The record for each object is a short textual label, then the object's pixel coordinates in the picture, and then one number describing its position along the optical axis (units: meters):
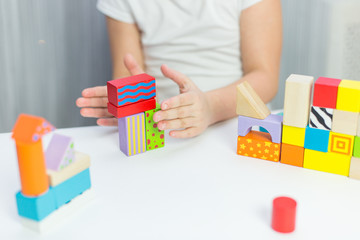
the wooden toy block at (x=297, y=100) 0.70
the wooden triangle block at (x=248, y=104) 0.76
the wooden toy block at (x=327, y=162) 0.70
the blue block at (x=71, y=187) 0.58
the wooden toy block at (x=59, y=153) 0.58
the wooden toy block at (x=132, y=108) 0.76
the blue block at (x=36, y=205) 0.56
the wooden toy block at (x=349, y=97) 0.66
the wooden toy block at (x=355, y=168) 0.69
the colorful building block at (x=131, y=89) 0.74
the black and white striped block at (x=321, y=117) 0.69
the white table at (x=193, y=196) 0.57
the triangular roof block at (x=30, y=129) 0.52
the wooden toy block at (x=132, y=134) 0.77
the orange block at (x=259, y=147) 0.76
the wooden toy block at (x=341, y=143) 0.69
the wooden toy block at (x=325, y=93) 0.68
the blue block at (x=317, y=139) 0.71
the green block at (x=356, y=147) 0.68
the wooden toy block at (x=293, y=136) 0.73
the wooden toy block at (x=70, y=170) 0.57
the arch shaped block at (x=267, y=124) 0.75
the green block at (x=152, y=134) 0.79
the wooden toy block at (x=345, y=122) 0.67
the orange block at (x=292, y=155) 0.74
